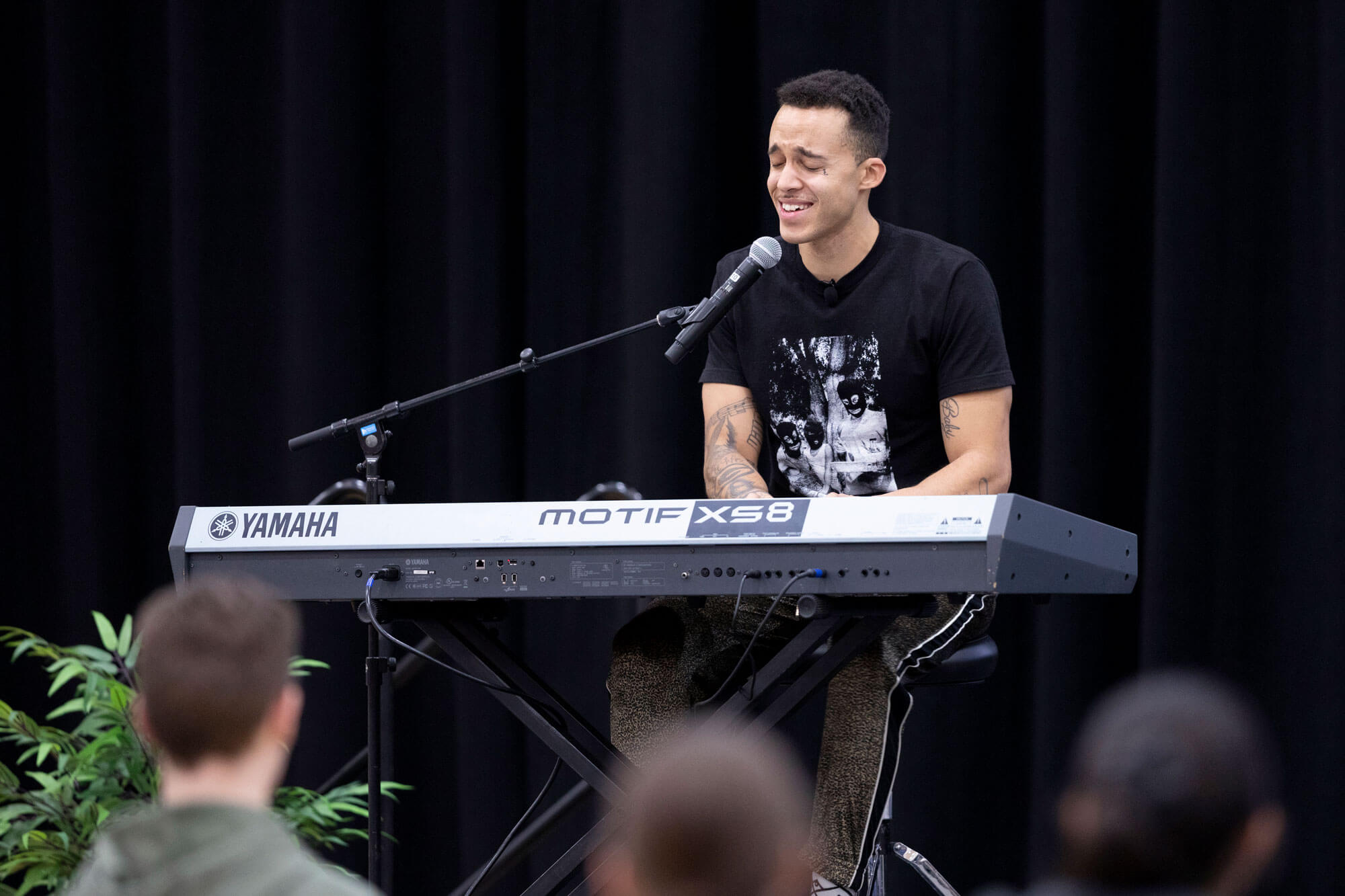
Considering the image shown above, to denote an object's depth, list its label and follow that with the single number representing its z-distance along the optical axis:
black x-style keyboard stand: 13.01
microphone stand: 13.09
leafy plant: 13.42
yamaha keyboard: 12.78
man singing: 13.34
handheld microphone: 13.19
